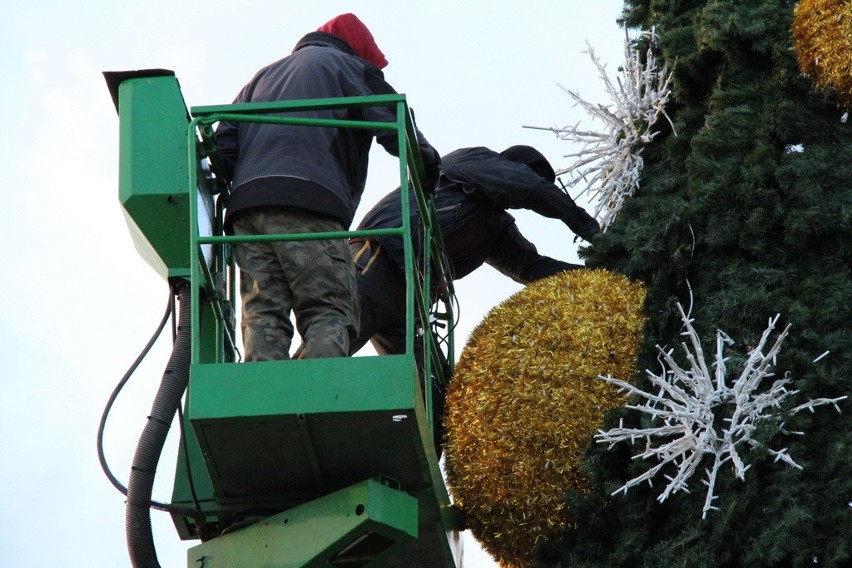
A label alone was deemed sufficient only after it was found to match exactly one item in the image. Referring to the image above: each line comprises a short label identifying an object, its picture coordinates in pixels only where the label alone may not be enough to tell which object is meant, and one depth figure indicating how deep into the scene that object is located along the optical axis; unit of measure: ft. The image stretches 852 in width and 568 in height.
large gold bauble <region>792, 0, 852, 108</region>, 49.90
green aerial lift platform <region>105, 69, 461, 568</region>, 41.83
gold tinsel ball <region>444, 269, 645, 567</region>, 47.88
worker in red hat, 46.21
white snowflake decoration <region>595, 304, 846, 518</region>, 44.52
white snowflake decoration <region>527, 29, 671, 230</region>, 55.01
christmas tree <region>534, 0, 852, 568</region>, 43.65
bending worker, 58.75
